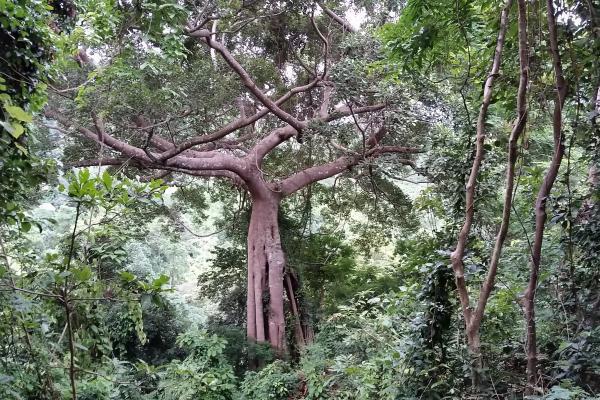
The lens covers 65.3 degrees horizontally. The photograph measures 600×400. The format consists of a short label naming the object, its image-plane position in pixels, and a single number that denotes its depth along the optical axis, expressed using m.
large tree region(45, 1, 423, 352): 4.10
